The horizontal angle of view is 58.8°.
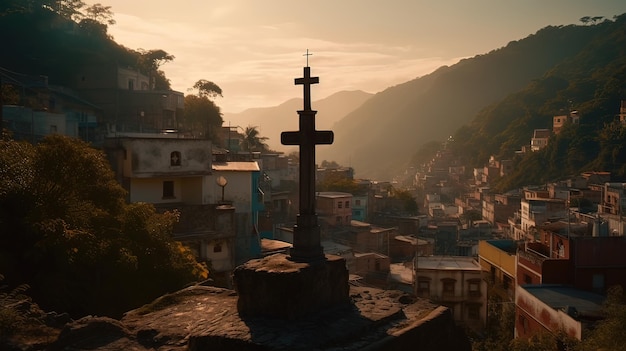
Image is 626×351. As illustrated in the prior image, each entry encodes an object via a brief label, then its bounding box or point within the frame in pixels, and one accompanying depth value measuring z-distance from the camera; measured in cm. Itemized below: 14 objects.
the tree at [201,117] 4938
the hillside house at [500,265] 3033
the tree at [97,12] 5259
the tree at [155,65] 5062
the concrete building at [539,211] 5068
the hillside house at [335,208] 4794
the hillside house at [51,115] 2775
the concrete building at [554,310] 1977
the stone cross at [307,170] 848
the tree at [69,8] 5266
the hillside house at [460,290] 3152
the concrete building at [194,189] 2292
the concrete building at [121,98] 4303
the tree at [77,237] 1228
